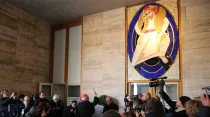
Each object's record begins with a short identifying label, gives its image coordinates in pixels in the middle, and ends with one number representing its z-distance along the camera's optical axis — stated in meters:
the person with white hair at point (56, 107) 6.96
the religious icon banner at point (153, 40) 8.16
